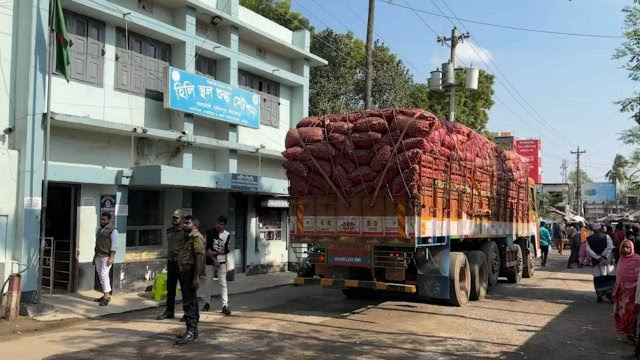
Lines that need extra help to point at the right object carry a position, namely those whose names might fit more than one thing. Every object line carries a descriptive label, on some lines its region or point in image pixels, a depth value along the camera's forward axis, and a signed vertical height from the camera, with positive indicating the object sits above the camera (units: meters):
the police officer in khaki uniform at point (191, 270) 7.34 -0.74
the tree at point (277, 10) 31.55 +11.55
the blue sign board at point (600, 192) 76.00 +3.75
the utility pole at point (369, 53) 16.99 +5.11
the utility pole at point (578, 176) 62.12 +4.94
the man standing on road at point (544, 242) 21.72 -0.89
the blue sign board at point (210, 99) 13.36 +2.99
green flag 10.03 +3.13
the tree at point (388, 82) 29.55 +7.18
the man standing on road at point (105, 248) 10.66 -0.63
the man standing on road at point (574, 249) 20.84 -1.10
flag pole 9.64 +1.07
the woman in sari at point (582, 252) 20.65 -1.19
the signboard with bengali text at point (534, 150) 37.38 +4.61
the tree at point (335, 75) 28.27 +7.32
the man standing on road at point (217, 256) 9.65 -0.69
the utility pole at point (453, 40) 23.59 +7.57
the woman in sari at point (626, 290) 7.76 -1.01
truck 9.17 +0.29
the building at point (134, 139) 10.09 +1.75
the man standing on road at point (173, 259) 8.40 -0.68
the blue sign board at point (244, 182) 14.00 +0.86
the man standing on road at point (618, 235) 13.41 -0.37
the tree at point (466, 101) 33.34 +7.26
